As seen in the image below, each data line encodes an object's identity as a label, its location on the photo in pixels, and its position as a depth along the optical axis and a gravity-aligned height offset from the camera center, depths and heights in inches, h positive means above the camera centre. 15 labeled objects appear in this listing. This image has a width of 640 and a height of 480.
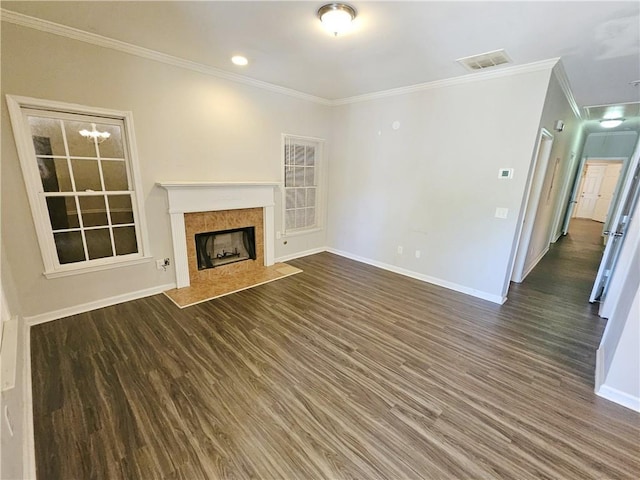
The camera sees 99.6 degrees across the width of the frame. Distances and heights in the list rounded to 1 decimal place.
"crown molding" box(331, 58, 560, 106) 114.0 +48.6
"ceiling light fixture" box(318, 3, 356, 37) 81.2 +48.0
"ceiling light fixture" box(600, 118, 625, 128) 215.2 +49.7
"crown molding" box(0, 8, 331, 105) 91.7 +48.0
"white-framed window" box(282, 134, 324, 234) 186.1 -6.8
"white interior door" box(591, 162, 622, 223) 386.0 -7.6
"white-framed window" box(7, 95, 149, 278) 100.7 -7.1
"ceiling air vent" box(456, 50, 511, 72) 108.9 +49.4
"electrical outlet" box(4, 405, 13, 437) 49.6 -47.3
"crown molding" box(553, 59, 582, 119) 116.2 +47.7
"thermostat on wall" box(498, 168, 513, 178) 128.5 +3.6
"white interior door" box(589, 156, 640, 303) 130.1 -22.5
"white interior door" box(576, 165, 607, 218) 399.5 -9.6
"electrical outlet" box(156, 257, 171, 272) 136.7 -47.2
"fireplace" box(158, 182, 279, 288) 136.8 -26.7
